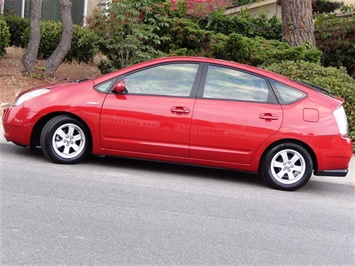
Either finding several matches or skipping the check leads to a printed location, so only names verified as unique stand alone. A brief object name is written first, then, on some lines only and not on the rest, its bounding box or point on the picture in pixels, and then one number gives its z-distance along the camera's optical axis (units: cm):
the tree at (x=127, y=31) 1186
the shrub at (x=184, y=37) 1228
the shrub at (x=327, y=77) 998
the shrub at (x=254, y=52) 1155
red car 720
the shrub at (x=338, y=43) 1381
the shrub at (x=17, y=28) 1550
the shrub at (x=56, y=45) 1442
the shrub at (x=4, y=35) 1395
